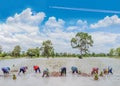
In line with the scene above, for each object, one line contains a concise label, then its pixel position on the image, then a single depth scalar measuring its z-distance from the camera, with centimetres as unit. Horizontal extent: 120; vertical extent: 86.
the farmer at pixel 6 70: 659
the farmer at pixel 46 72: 641
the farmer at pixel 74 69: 677
